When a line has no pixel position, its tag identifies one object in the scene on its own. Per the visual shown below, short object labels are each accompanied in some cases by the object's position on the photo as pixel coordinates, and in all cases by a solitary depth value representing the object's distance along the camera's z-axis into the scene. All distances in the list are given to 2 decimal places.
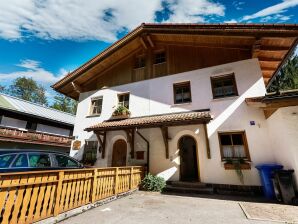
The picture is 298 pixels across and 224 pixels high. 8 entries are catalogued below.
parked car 4.61
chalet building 8.41
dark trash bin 6.07
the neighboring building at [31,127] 15.42
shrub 8.66
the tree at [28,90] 41.16
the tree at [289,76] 21.52
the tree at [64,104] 40.88
